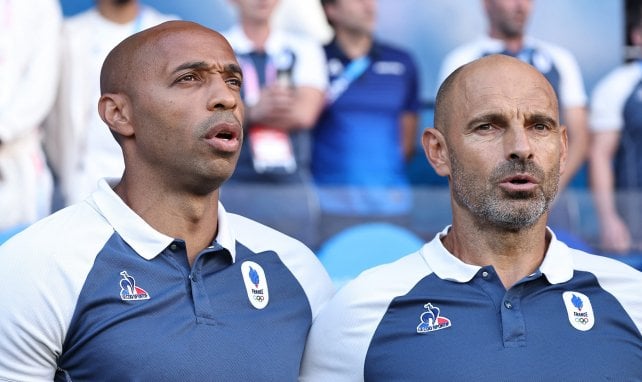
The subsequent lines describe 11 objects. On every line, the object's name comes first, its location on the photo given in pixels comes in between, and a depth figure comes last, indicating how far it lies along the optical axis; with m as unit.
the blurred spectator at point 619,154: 10.76
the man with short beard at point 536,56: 11.04
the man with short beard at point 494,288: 5.54
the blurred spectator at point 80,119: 9.34
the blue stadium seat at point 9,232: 7.73
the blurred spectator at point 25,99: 8.81
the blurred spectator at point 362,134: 10.39
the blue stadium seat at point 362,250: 8.97
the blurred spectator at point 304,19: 10.73
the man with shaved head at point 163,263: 5.46
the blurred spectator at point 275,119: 9.94
